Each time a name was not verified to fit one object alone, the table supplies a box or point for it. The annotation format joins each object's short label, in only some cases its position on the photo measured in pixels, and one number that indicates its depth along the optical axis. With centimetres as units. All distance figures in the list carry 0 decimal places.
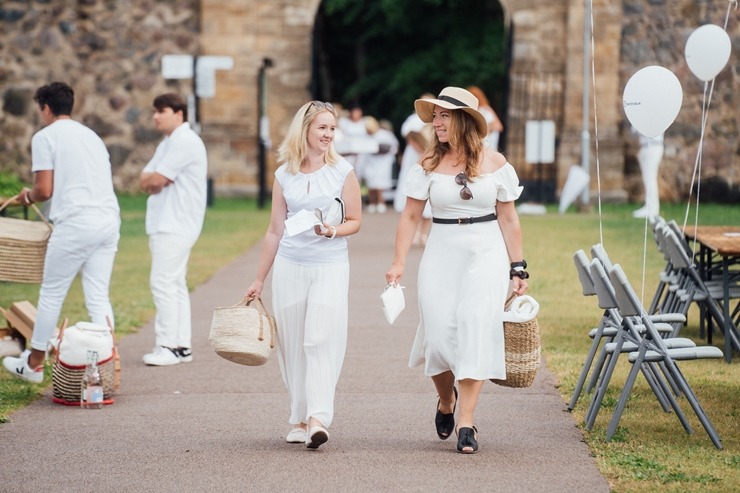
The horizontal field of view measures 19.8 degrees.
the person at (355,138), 3618
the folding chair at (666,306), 1194
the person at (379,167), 3671
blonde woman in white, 1048
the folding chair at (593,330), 1164
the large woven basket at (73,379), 1237
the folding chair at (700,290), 1446
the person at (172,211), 1441
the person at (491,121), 2642
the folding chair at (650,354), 1050
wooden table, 1411
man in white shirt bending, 1307
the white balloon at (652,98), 1398
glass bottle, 1223
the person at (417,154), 2631
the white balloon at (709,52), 1680
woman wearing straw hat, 1036
